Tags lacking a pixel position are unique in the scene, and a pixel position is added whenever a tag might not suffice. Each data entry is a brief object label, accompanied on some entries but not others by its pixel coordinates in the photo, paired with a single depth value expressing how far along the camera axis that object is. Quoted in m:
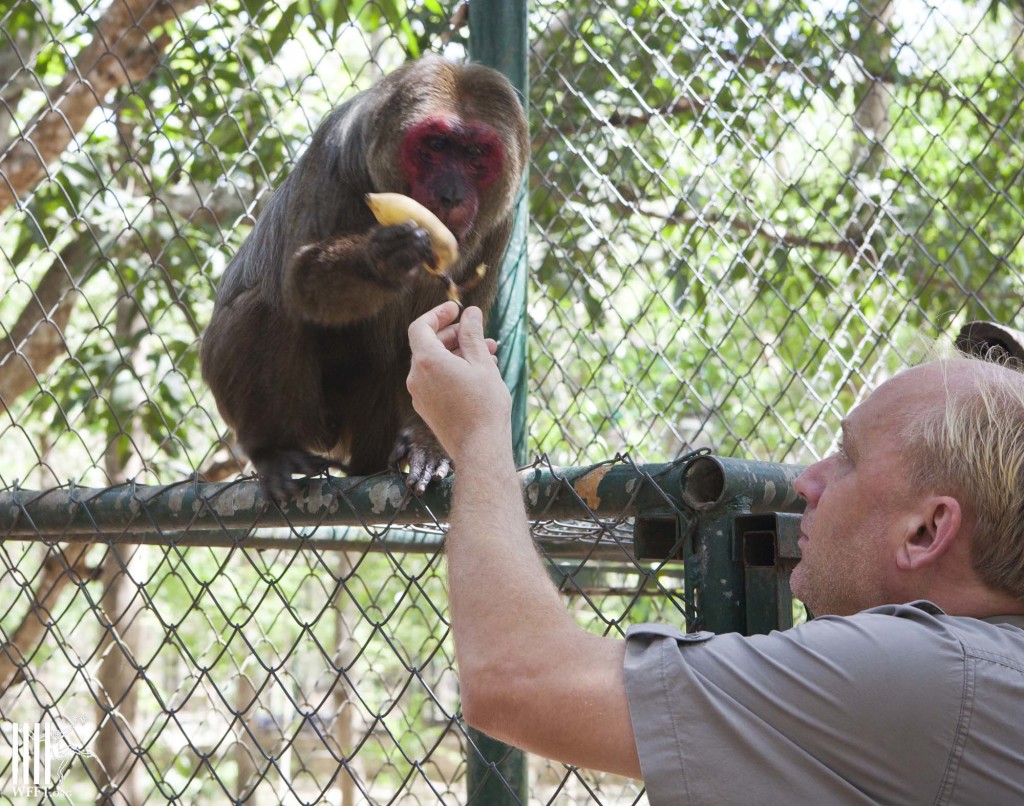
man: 1.42
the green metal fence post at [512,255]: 3.19
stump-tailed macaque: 3.37
